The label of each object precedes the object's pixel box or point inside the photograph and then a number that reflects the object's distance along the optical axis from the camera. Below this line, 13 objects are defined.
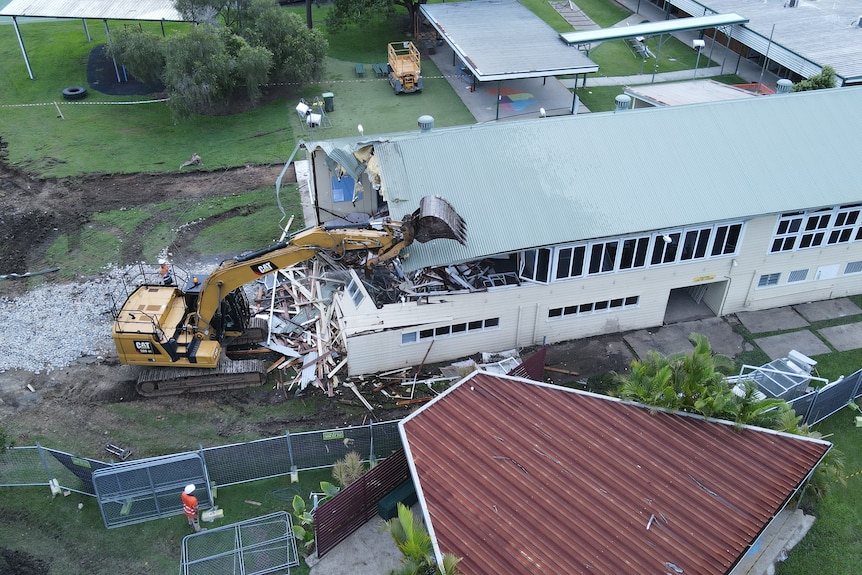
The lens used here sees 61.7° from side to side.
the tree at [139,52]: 41.16
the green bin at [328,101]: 43.06
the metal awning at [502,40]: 41.62
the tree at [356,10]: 49.83
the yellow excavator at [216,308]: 22.61
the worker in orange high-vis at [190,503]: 19.23
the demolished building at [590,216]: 24.36
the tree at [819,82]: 38.72
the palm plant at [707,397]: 19.75
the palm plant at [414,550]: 15.21
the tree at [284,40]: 42.50
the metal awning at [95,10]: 44.16
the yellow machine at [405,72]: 45.28
